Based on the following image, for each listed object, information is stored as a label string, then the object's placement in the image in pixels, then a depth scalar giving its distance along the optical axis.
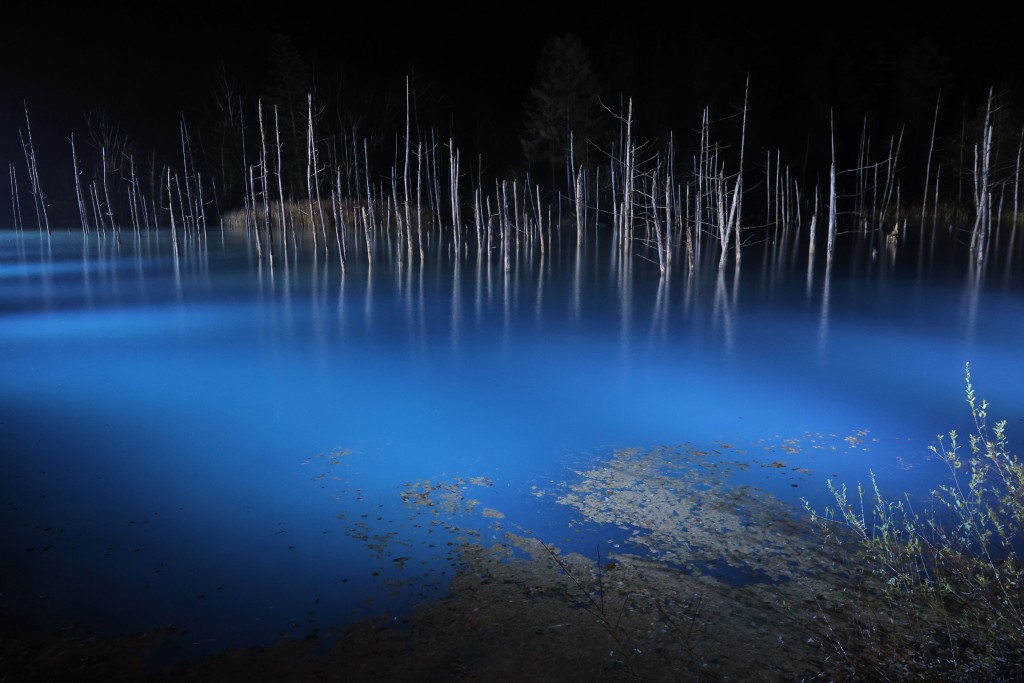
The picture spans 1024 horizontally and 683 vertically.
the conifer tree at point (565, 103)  34.75
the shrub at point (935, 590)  2.84
